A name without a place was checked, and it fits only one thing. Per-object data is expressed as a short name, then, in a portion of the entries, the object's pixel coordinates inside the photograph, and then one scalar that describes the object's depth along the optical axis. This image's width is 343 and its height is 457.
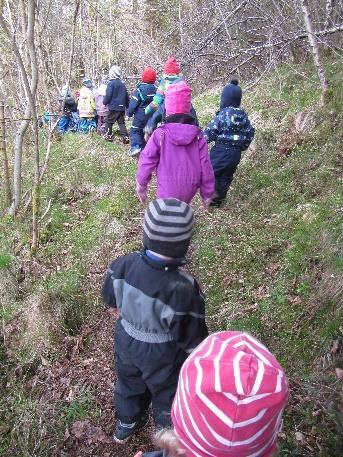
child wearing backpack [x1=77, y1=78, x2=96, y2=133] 10.94
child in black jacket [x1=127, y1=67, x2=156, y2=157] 8.02
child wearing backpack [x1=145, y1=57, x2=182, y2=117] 6.41
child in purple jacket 4.25
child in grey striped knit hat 2.44
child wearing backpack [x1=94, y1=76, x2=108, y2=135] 10.29
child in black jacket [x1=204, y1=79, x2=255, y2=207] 5.25
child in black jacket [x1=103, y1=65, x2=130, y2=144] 9.52
